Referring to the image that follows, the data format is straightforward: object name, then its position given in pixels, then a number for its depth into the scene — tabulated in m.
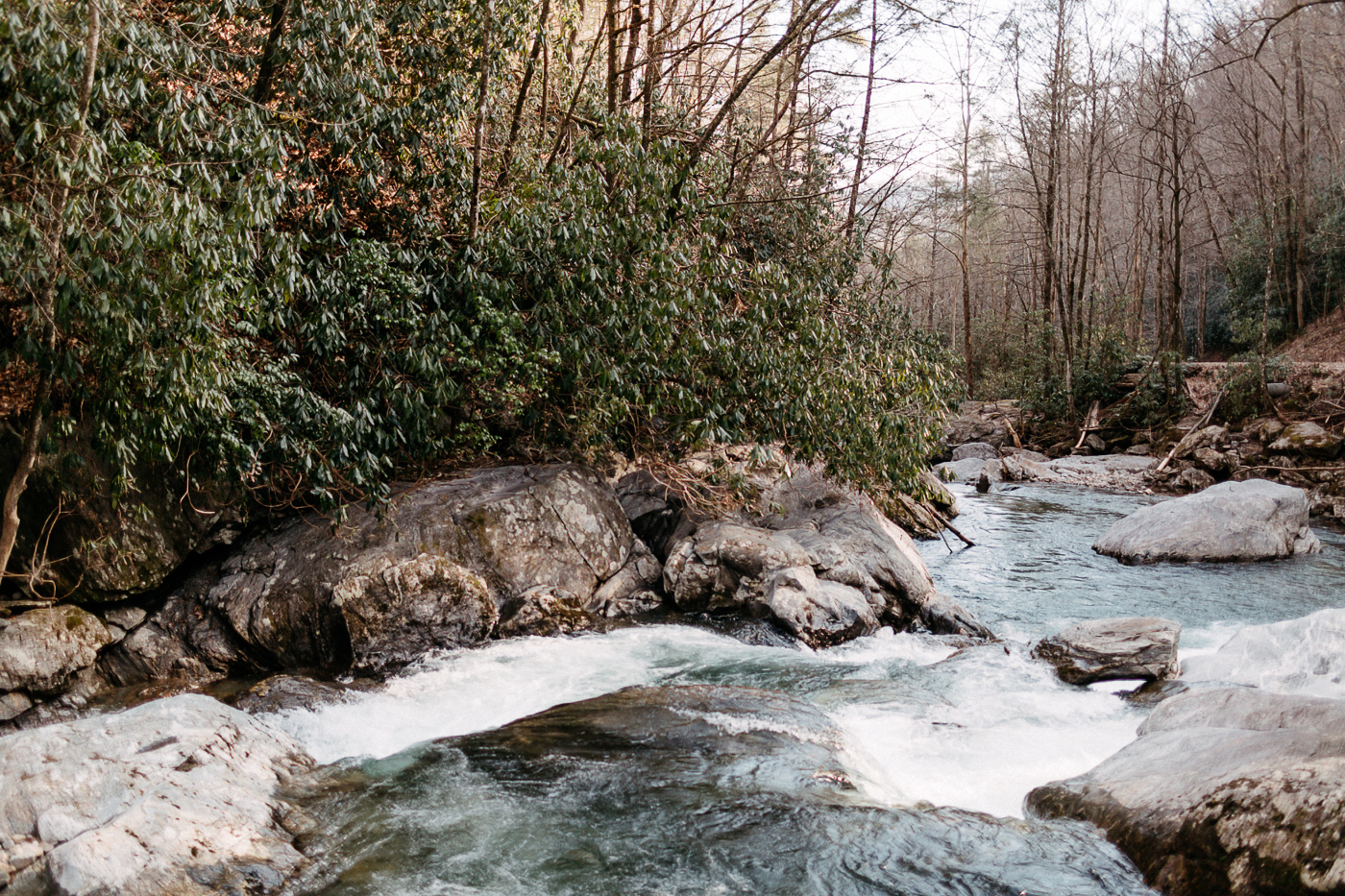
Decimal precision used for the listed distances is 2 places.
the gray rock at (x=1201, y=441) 16.51
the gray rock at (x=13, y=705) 5.79
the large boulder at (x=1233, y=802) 3.26
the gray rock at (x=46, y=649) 5.88
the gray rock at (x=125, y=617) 6.75
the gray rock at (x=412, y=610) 6.69
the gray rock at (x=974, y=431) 22.83
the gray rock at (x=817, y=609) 7.50
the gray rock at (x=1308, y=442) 14.48
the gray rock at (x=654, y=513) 9.10
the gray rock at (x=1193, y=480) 15.41
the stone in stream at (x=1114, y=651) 6.43
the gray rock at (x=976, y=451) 21.03
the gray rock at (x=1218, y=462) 15.51
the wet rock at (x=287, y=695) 5.71
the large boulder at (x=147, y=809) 3.44
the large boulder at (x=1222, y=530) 10.52
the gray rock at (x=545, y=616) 7.46
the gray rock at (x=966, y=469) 18.98
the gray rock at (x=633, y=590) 8.12
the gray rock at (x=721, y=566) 8.17
